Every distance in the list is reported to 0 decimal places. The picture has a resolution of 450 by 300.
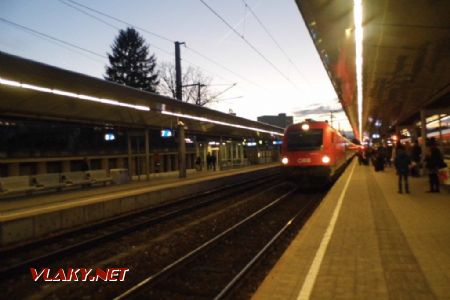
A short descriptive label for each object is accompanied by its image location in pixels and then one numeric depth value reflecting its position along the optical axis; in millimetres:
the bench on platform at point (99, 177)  20906
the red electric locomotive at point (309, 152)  18141
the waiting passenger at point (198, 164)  33375
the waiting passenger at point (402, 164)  14525
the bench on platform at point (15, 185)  15734
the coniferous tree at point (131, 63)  56781
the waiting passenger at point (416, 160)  21266
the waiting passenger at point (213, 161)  35197
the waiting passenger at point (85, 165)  22031
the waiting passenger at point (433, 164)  14094
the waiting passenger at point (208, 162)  34844
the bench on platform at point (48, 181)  17650
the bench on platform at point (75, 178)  19336
